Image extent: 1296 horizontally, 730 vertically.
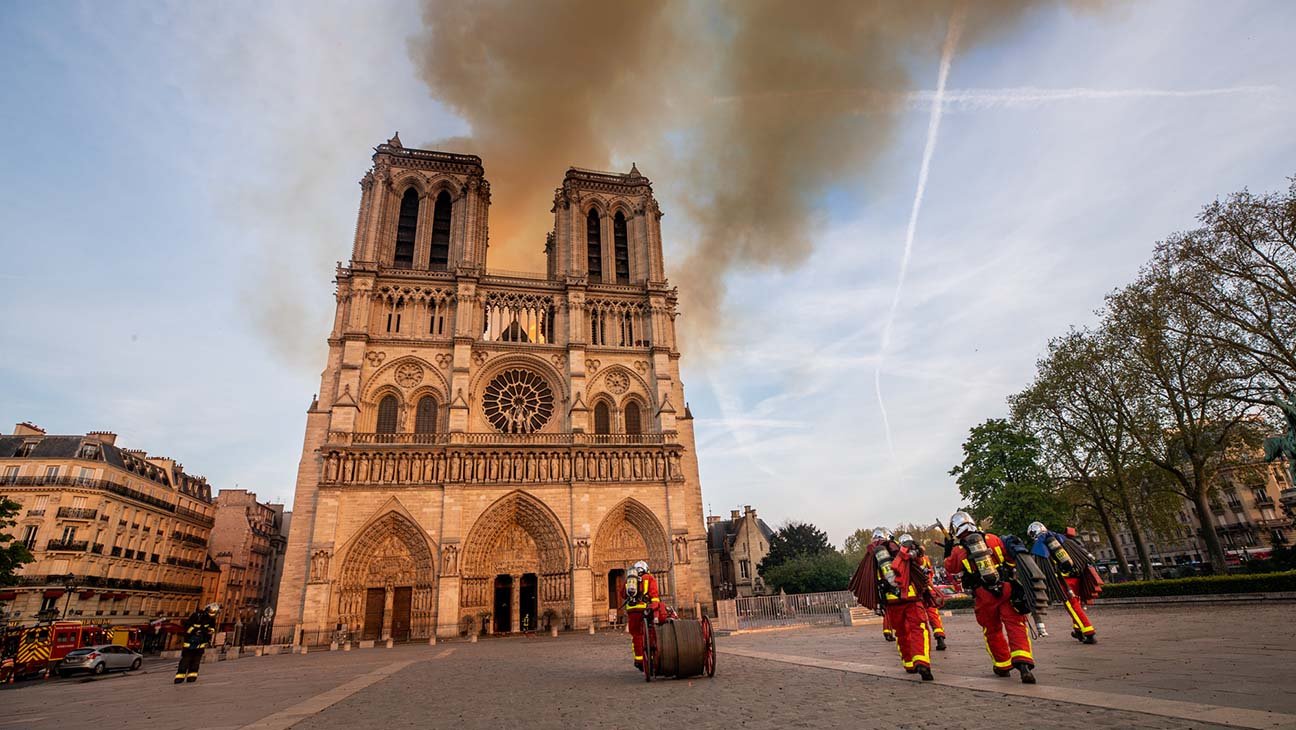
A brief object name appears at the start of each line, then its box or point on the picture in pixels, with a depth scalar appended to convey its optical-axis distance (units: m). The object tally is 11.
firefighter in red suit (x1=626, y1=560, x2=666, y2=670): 8.73
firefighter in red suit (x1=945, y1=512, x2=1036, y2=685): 5.91
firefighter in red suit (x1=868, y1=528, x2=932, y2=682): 6.62
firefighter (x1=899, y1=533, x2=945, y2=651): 8.13
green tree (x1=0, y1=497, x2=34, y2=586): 18.95
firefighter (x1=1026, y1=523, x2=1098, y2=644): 8.60
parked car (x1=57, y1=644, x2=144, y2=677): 17.56
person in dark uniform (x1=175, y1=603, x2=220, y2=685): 11.80
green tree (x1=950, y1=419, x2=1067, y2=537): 24.39
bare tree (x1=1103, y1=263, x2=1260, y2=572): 18.39
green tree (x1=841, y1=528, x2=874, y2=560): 84.41
